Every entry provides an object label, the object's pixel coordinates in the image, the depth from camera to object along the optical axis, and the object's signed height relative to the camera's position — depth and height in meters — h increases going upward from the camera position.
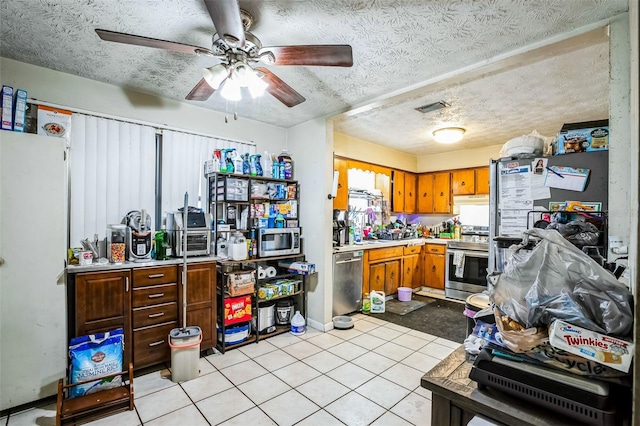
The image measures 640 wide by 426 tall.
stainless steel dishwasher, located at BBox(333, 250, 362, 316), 3.93 -0.92
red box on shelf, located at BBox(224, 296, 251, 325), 3.03 -0.99
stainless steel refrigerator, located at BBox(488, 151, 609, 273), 1.77 +0.17
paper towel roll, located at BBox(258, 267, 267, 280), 3.34 -0.68
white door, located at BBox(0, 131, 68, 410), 2.02 -0.39
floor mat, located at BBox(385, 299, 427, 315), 4.31 -1.39
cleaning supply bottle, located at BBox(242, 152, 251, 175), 3.38 +0.54
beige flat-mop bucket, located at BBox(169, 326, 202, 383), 2.45 -1.17
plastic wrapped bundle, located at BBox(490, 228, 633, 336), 0.76 -0.21
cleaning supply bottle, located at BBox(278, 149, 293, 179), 3.73 +0.62
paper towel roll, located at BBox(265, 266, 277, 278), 3.44 -0.67
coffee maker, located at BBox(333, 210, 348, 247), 4.33 -0.27
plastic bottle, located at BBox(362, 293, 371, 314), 4.27 -1.31
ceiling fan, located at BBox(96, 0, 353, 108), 1.59 +0.95
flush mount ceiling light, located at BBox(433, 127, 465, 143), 4.07 +1.09
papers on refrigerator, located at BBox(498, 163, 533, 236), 2.01 +0.11
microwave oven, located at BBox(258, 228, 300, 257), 3.38 -0.34
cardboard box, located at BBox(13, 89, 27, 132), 2.19 +0.72
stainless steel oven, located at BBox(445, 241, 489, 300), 4.67 -0.86
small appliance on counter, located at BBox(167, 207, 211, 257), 2.87 -0.20
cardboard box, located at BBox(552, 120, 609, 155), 1.79 +0.47
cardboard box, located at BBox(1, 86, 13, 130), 2.12 +0.72
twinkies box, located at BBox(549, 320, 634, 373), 0.71 -0.32
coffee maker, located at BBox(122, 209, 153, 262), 2.64 -0.22
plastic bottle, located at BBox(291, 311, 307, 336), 3.47 -1.30
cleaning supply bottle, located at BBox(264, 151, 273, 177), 3.60 +0.58
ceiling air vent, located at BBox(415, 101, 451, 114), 3.33 +1.21
